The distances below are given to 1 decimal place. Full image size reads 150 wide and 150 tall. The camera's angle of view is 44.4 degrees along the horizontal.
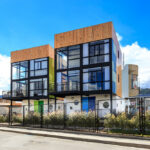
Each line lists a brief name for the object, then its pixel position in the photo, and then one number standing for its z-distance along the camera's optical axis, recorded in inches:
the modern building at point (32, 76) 1066.7
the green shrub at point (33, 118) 663.8
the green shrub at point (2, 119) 834.8
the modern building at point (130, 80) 1446.9
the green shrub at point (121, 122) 470.3
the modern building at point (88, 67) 815.7
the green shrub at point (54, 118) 607.8
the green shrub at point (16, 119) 759.1
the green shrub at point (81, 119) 548.8
